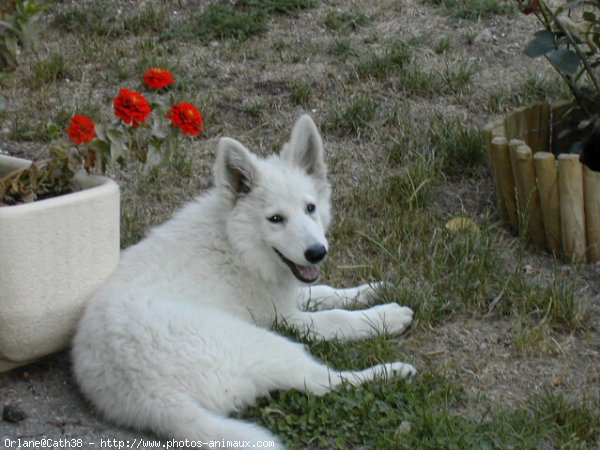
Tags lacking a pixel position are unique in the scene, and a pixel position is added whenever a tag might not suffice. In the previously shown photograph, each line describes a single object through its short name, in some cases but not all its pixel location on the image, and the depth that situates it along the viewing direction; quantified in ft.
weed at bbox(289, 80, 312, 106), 21.89
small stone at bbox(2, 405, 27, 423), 12.41
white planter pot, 12.39
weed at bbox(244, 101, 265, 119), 21.50
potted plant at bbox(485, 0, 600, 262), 15.95
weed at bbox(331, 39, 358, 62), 23.55
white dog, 11.84
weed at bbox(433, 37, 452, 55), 23.53
